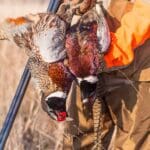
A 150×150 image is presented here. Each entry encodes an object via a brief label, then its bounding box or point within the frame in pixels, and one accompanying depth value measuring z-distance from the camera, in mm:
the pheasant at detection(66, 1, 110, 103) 2516
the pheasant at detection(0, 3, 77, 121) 2483
